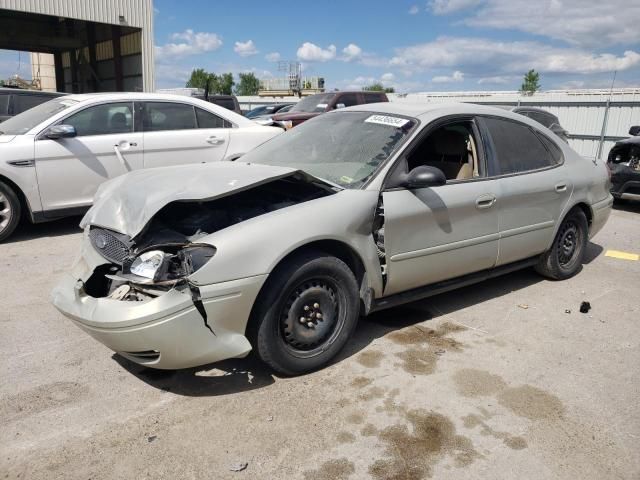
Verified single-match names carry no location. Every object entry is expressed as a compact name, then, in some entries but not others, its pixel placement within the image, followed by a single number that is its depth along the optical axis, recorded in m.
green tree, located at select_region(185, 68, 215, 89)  86.48
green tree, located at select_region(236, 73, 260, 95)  99.81
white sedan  6.09
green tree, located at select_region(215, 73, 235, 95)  84.43
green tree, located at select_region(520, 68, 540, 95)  74.19
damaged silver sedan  2.86
